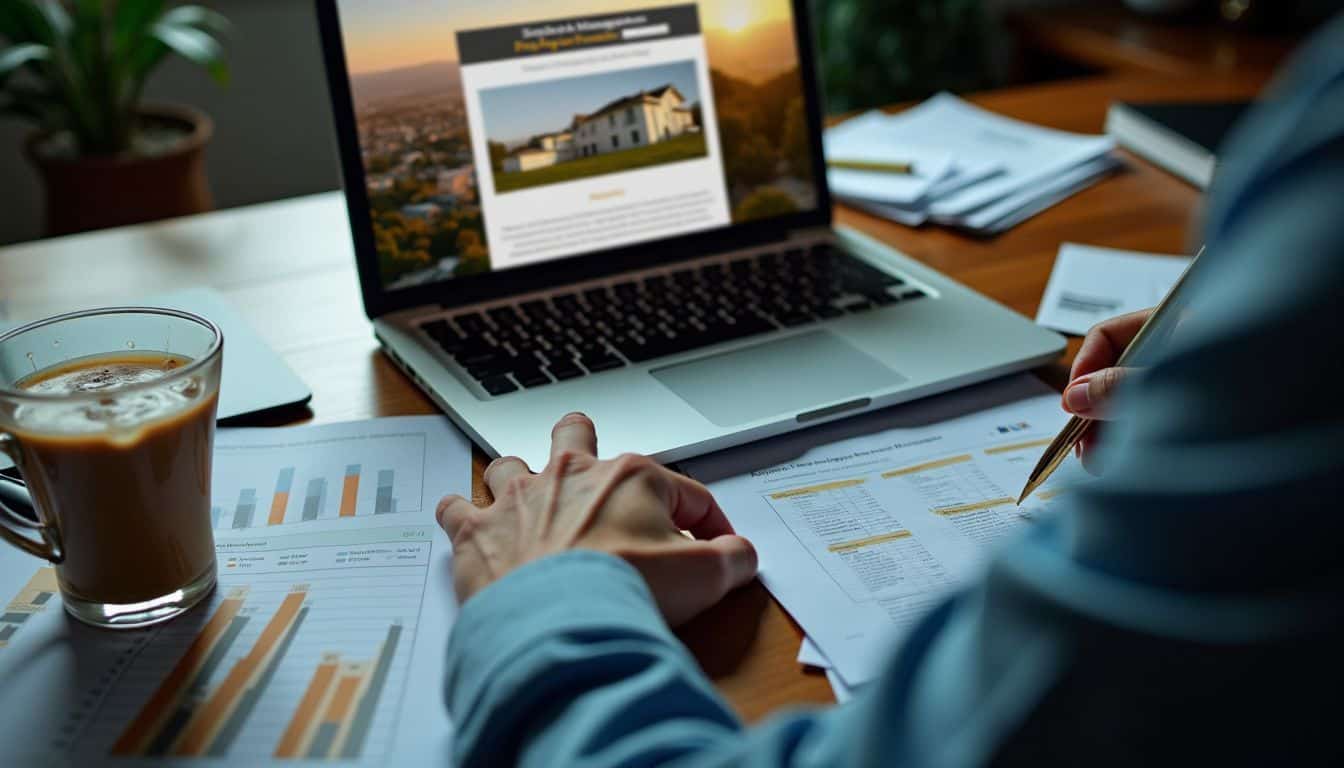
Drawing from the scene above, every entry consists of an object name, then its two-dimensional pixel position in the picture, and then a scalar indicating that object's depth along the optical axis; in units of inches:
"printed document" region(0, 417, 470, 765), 21.3
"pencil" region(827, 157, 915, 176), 50.0
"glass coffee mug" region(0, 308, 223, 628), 22.3
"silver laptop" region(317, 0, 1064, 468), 33.4
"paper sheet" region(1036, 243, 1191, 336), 38.9
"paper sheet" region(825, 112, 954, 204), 48.2
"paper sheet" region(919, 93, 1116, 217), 48.1
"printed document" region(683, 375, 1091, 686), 24.8
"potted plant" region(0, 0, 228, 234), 74.0
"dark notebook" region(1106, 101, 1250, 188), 49.7
